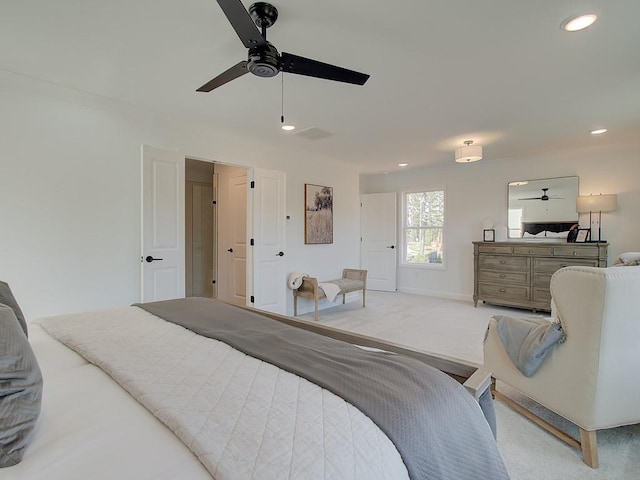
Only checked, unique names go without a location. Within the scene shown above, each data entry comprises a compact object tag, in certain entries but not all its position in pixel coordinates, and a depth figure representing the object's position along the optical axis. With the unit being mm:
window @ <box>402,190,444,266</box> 6469
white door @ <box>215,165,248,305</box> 5156
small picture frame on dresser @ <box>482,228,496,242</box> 5527
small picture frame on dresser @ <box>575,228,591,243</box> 4691
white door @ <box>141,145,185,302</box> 3293
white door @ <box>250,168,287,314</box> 4367
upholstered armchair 1666
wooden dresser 4508
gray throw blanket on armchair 1867
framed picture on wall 5176
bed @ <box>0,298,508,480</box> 717
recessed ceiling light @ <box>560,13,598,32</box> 1913
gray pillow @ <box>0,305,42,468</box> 742
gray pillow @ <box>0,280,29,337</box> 1462
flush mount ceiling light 4520
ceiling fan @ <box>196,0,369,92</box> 1541
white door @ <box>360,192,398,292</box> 6793
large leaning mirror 4996
